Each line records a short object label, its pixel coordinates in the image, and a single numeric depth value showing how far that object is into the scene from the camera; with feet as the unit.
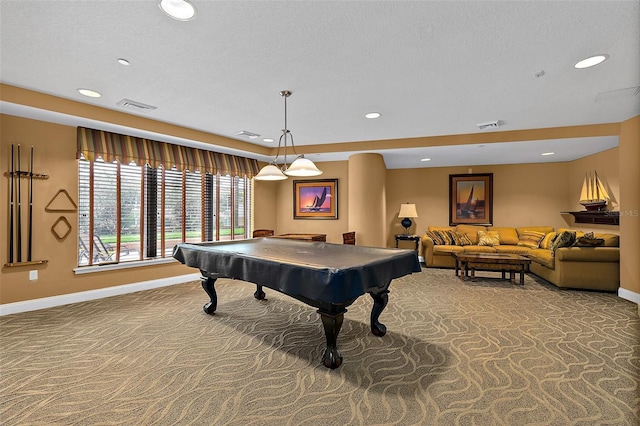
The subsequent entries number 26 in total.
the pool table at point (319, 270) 6.84
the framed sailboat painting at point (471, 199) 23.17
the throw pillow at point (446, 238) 21.05
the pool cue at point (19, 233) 11.52
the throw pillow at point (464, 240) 21.05
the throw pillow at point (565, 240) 15.12
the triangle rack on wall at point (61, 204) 12.33
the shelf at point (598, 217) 16.51
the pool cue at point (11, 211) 11.38
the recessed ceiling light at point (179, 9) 5.97
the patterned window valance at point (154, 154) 13.26
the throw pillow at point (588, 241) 14.52
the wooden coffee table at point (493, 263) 15.85
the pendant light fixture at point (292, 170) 10.45
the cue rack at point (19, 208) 11.41
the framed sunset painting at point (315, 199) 21.95
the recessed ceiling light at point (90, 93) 10.52
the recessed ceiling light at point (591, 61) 7.91
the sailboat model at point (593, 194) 17.12
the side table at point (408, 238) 22.41
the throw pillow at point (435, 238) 21.01
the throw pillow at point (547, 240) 18.12
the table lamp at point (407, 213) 22.61
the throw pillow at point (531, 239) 19.71
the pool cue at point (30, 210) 11.76
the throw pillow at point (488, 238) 20.86
